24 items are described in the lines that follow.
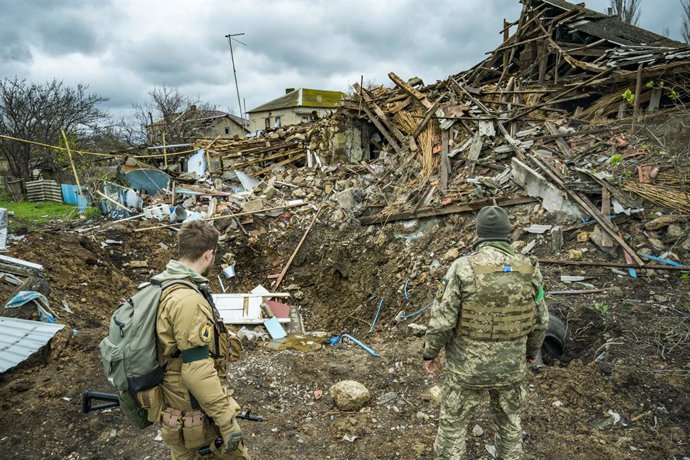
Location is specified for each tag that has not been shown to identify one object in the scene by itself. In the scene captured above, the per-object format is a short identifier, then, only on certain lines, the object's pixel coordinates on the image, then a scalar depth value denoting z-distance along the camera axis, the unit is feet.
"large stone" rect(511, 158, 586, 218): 19.39
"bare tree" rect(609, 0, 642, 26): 82.27
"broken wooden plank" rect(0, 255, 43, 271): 16.94
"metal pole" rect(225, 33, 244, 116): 73.87
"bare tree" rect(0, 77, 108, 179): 56.49
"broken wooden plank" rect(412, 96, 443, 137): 30.71
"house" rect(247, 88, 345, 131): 127.54
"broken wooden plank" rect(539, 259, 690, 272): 15.21
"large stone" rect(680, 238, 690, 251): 16.16
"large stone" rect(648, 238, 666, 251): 16.53
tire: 13.48
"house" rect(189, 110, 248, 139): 121.36
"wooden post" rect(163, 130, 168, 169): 47.96
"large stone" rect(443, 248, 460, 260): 20.28
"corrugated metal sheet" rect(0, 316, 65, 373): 10.38
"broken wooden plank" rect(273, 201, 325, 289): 27.14
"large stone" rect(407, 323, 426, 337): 16.21
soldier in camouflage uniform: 7.71
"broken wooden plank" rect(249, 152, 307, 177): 44.00
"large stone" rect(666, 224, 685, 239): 16.43
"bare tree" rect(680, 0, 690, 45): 75.75
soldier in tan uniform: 5.76
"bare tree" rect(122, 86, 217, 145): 68.08
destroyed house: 24.44
